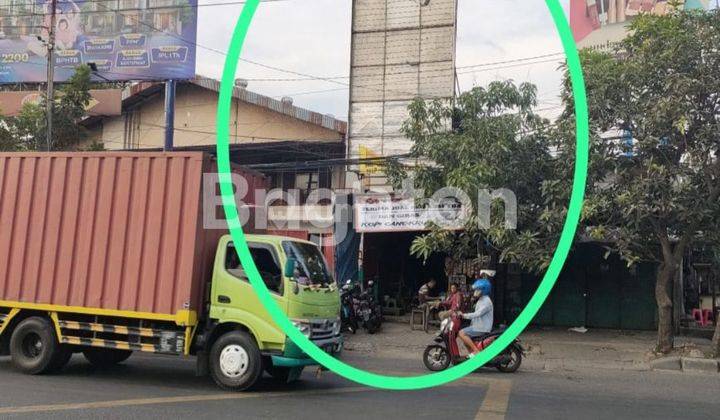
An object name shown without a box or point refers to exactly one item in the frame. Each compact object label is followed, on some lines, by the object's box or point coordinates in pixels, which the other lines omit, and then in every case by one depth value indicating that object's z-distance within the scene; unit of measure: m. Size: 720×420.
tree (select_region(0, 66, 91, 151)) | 19.03
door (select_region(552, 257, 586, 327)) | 17.55
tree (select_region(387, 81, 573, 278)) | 12.91
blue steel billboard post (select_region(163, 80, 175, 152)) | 19.98
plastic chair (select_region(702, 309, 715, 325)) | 17.38
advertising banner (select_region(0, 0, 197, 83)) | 22.52
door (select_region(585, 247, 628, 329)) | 17.33
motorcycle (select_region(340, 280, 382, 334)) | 15.23
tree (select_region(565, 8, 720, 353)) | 11.52
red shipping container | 8.34
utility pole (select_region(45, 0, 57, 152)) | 16.77
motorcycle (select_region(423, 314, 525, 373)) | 10.32
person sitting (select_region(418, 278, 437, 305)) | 16.70
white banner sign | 15.19
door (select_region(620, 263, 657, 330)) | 17.05
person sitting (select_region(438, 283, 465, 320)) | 14.12
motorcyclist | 10.16
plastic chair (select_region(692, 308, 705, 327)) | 17.25
